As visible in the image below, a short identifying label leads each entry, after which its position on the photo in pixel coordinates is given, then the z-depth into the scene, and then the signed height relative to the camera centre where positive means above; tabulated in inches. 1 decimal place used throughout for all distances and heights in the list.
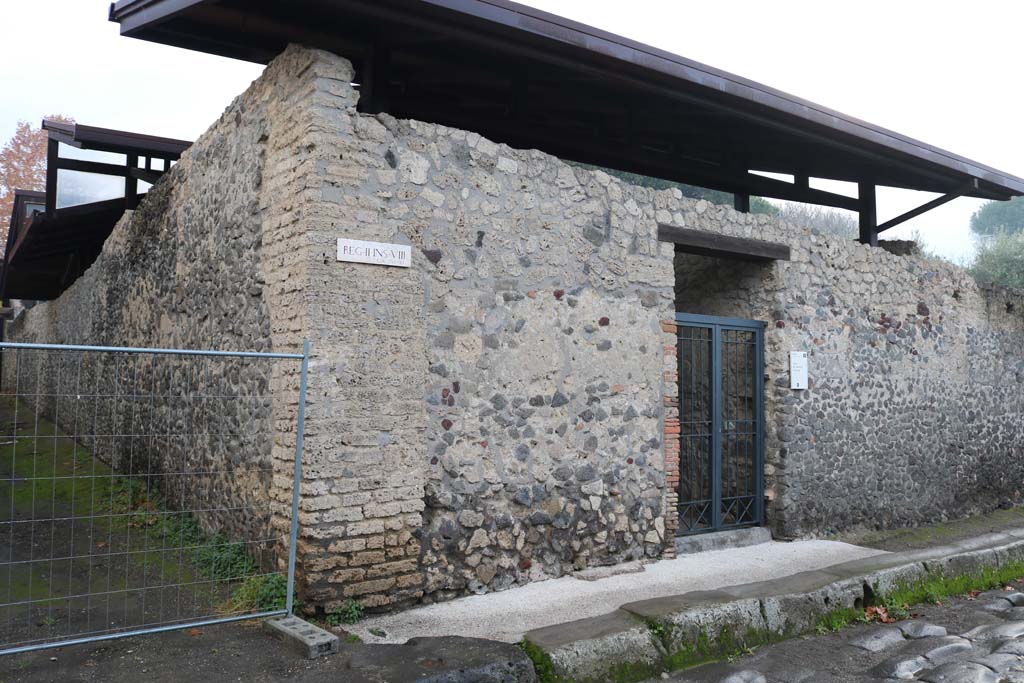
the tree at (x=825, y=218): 1935.8 +443.3
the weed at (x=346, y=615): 185.8 -53.0
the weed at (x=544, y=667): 156.6 -54.2
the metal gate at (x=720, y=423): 289.6 -12.6
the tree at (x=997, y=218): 2092.8 +459.7
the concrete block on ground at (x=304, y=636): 160.9 -51.3
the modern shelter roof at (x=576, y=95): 199.2 +94.6
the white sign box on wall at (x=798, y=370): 301.4 +6.9
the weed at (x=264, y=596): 187.9 -49.8
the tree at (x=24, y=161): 1160.2 +318.7
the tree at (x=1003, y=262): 1192.2 +195.1
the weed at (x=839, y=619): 210.5 -60.8
